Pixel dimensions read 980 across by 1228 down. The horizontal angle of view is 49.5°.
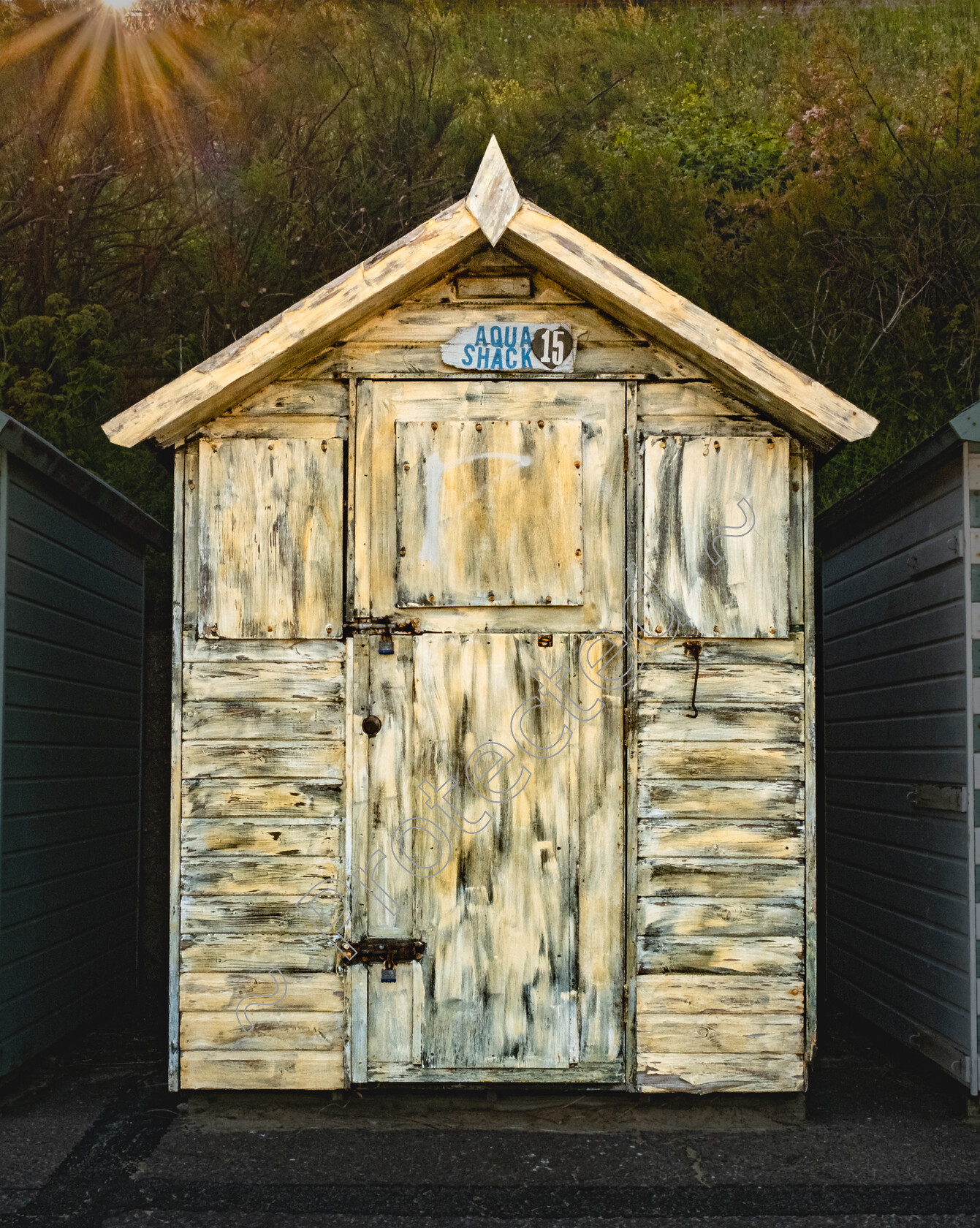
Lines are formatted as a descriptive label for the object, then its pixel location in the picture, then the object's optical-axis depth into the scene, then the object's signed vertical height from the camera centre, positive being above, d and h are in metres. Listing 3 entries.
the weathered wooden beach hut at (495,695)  4.52 -0.02
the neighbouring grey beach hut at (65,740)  4.80 -0.27
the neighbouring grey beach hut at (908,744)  4.55 -0.27
